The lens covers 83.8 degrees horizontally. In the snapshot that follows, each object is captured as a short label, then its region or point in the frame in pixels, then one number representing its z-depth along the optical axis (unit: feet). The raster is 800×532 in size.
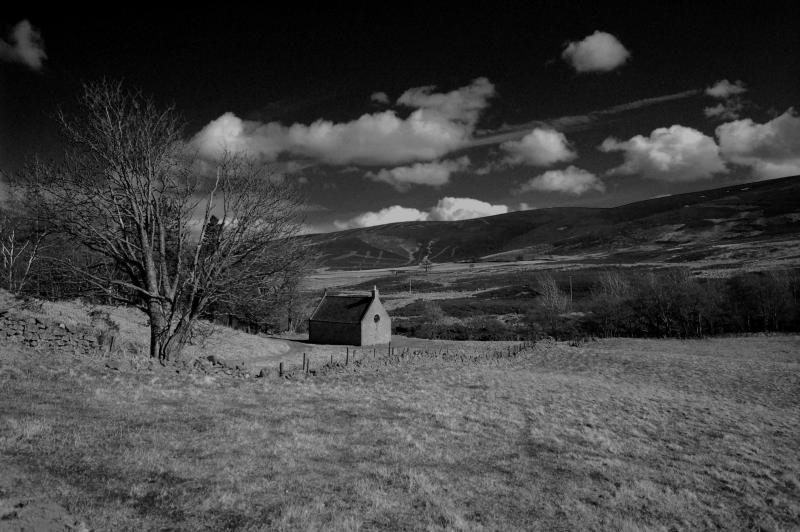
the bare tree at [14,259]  101.35
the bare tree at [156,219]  49.70
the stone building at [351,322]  190.08
